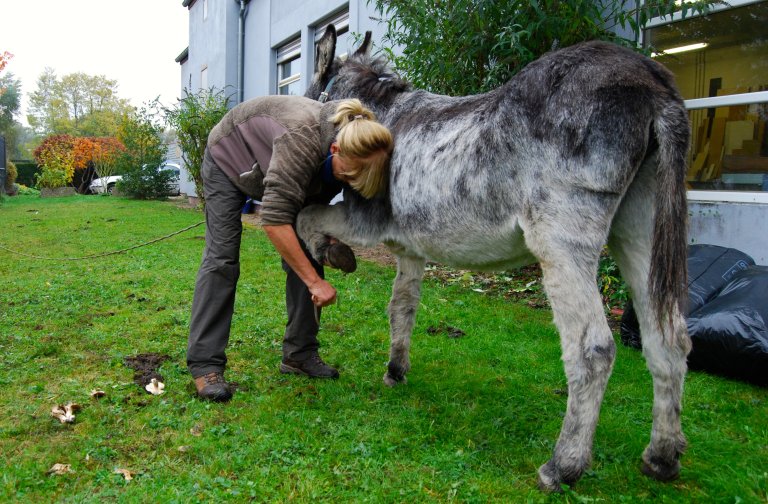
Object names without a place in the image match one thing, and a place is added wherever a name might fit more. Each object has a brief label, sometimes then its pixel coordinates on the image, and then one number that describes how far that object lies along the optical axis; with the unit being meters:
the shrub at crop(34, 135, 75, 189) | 22.00
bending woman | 3.10
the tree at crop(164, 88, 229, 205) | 12.39
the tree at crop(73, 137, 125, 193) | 26.52
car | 25.42
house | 5.29
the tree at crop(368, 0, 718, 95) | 5.44
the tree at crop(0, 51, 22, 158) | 50.78
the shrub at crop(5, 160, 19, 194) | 22.61
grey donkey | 2.41
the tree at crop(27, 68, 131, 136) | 60.62
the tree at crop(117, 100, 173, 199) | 19.30
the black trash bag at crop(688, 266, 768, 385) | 3.74
